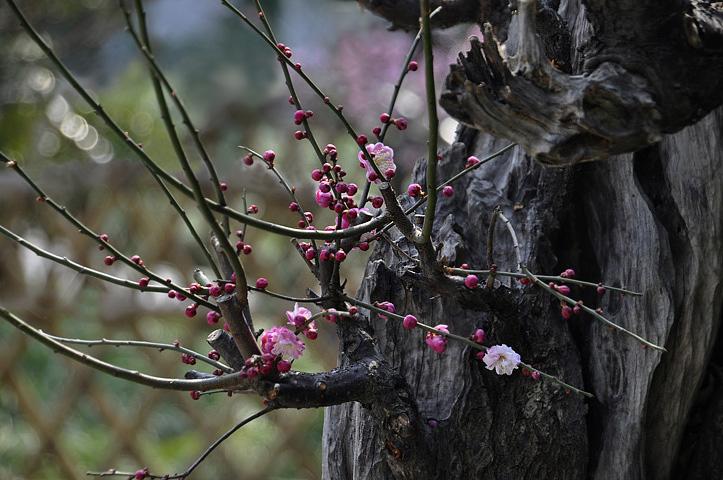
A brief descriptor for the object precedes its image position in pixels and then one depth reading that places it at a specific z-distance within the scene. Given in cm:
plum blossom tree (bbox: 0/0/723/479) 307
